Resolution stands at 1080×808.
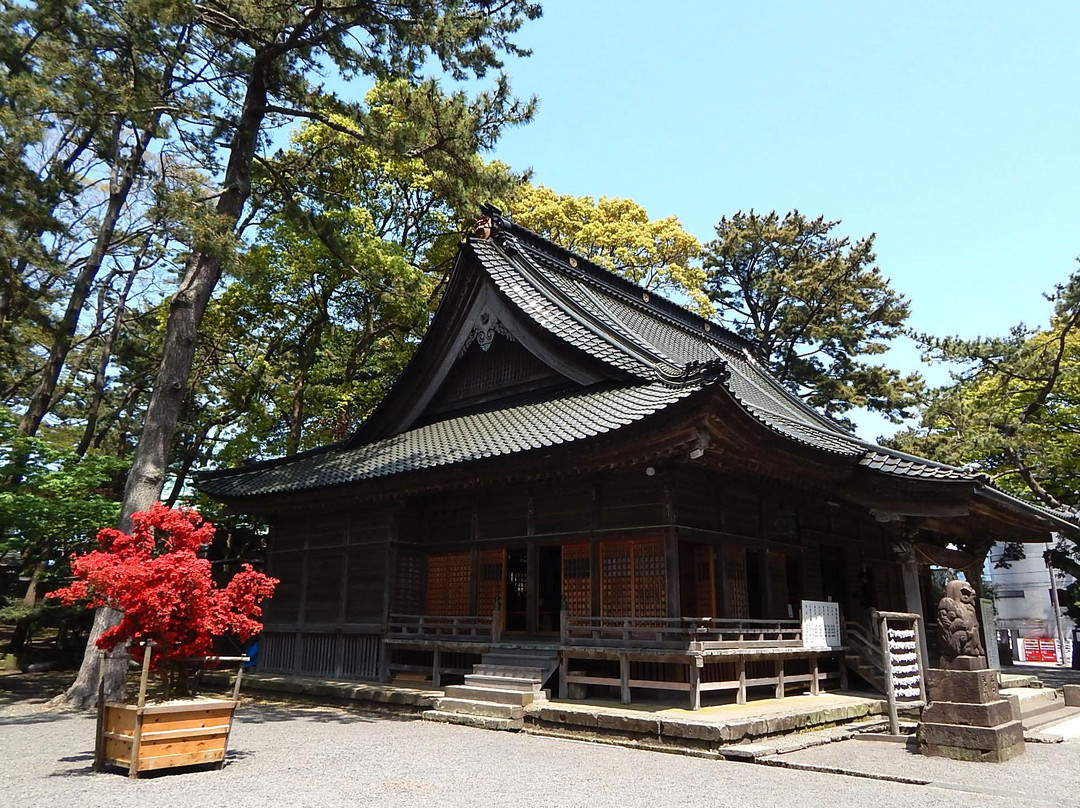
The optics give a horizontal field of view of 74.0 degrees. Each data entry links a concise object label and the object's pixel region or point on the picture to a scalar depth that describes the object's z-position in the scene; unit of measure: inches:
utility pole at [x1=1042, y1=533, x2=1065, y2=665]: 1534.7
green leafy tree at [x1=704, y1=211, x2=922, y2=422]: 1334.9
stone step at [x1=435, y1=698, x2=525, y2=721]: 408.8
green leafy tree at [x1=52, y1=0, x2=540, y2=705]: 504.4
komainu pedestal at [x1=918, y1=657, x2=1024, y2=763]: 318.7
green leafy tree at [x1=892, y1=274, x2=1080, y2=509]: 886.4
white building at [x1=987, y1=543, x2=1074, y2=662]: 1833.2
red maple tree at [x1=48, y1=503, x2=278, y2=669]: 285.4
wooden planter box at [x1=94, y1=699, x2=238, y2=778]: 273.4
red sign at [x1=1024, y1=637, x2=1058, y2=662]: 1461.6
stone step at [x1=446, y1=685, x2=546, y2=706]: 419.5
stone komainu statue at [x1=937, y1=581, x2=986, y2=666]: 338.6
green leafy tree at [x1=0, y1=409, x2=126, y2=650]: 605.0
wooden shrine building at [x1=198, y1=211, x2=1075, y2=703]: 433.1
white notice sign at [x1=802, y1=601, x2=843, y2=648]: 449.7
